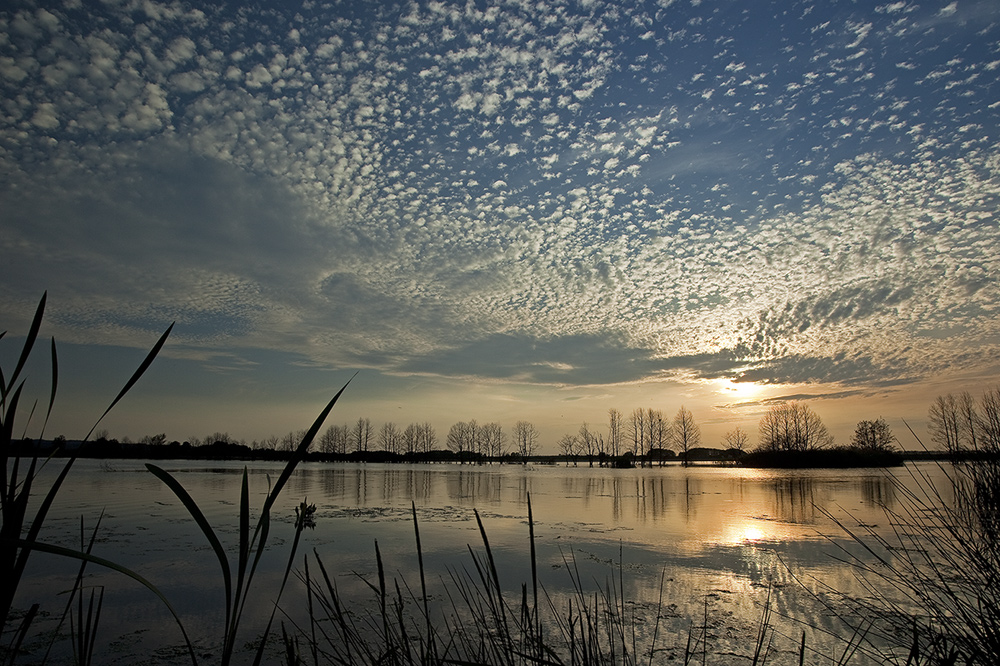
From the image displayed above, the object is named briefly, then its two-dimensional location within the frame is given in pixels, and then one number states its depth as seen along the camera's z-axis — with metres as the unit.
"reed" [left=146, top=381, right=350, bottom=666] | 1.00
